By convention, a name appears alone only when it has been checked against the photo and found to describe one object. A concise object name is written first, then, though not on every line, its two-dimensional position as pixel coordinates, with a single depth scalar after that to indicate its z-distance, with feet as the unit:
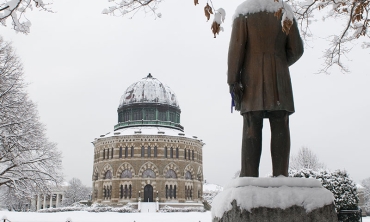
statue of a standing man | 15.98
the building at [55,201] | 304.91
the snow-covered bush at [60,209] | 139.13
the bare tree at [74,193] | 274.36
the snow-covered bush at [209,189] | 298.95
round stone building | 159.74
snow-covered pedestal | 13.88
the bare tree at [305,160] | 148.07
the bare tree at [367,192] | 239.17
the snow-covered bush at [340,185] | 56.79
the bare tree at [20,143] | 65.77
